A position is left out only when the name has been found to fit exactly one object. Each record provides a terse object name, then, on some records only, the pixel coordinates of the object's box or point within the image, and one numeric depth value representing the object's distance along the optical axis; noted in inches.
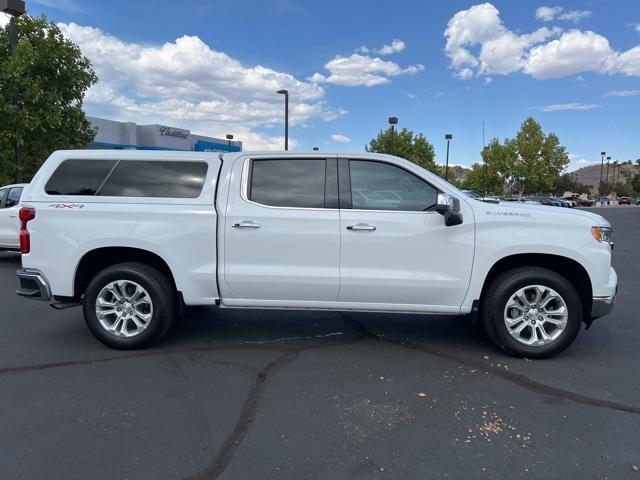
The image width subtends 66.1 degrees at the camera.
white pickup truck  177.9
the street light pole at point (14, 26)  528.4
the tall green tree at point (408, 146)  1816.3
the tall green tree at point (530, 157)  2421.3
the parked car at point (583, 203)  3004.4
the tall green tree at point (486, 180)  2518.5
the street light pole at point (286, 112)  935.0
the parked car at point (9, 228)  384.5
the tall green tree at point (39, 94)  559.2
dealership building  1454.2
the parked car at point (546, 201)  1761.8
